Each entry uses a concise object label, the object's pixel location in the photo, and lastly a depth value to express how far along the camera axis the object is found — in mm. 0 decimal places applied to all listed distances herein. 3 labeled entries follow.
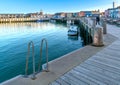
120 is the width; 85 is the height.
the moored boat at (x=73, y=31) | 17249
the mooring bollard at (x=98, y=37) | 5024
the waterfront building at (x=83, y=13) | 70613
